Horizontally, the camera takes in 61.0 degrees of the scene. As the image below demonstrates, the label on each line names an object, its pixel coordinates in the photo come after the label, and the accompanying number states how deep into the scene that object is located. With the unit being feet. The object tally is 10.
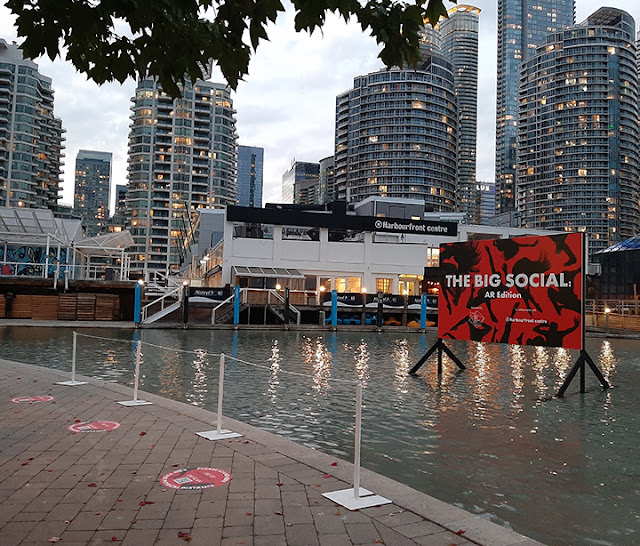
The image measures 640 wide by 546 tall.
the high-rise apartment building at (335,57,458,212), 533.14
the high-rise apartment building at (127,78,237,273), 481.46
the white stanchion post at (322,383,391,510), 15.74
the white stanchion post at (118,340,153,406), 29.94
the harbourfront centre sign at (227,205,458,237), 147.74
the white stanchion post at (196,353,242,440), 23.18
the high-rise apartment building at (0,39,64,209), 440.04
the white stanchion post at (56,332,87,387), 36.09
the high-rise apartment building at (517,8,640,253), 590.14
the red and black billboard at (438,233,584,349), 41.27
